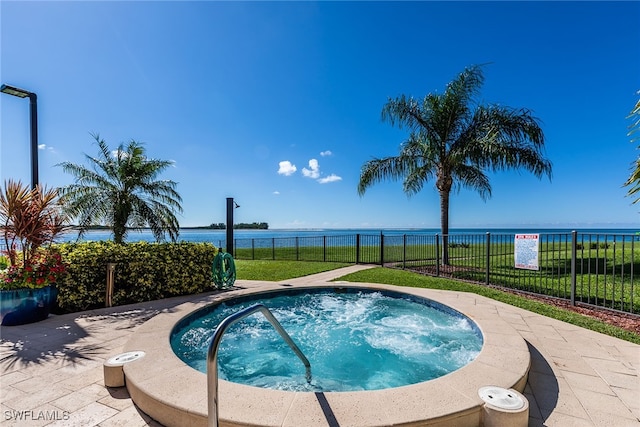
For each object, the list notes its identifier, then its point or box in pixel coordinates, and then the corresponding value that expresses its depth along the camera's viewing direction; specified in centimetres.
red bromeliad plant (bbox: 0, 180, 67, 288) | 448
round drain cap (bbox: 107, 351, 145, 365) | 267
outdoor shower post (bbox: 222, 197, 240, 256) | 814
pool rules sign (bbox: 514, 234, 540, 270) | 633
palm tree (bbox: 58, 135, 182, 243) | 869
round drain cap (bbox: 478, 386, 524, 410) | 201
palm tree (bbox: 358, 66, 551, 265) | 941
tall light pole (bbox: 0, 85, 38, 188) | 575
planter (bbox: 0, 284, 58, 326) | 431
